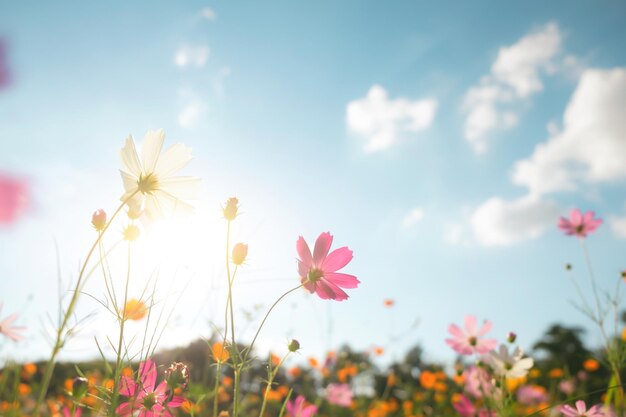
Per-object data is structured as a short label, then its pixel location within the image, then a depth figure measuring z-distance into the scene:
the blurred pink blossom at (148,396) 0.81
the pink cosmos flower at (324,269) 0.94
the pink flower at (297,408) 1.04
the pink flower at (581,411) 1.28
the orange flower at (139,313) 0.84
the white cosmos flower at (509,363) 1.53
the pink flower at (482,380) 1.65
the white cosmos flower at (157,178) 0.98
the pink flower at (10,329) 1.40
